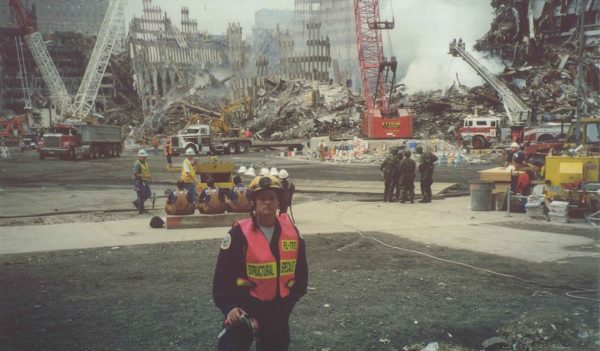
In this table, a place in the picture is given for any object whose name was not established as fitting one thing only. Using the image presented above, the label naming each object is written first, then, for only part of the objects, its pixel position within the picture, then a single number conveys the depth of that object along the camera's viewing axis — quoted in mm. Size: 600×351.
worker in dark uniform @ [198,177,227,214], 10391
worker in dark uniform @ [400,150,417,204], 14227
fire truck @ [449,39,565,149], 29859
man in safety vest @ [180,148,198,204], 11445
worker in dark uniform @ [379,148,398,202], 14469
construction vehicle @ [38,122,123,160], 34281
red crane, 45512
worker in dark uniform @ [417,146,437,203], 14078
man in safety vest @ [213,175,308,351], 2785
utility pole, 15054
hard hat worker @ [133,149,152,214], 12000
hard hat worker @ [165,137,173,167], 26609
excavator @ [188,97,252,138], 43688
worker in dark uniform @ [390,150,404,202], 14375
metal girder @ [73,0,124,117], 58750
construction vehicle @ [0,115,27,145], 53781
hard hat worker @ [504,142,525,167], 12305
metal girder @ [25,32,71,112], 59494
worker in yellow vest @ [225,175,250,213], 10445
